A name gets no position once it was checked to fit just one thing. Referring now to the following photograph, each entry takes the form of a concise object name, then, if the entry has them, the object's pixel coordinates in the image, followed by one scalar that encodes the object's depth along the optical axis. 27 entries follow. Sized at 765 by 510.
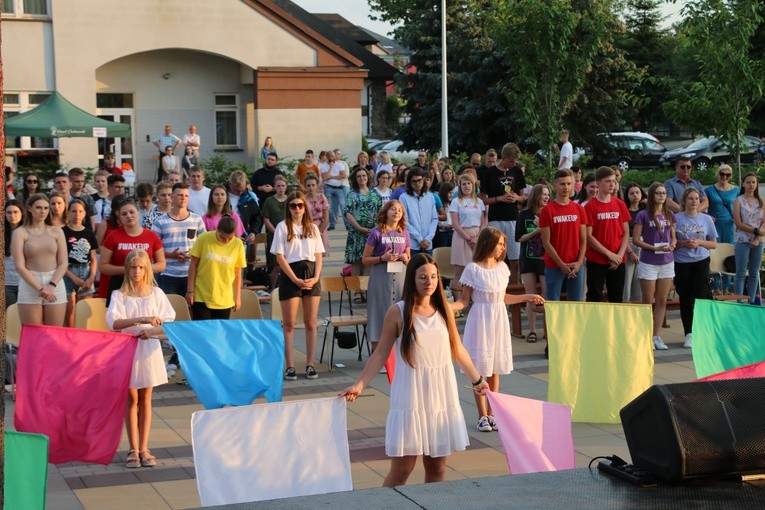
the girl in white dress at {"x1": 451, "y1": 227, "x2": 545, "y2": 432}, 9.75
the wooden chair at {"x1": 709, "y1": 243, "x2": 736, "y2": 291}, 15.11
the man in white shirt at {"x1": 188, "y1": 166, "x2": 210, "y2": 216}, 15.38
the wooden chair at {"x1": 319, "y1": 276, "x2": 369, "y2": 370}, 12.59
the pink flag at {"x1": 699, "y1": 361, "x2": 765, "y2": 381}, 8.03
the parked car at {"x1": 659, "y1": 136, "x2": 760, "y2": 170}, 46.84
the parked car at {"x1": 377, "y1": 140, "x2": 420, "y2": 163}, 45.54
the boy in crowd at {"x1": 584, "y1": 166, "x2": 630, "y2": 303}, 12.99
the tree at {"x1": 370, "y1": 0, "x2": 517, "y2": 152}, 44.31
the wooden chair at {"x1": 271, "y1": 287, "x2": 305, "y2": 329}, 12.05
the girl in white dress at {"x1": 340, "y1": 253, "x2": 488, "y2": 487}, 7.23
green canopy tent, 26.02
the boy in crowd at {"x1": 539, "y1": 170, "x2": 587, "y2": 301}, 12.66
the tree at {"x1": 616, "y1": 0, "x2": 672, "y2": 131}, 54.16
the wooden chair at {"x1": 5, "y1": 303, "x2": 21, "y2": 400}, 11.12
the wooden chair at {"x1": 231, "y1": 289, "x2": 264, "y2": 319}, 11.87
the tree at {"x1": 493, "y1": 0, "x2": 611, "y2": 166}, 23.62
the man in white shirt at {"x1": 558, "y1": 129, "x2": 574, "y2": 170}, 24.91
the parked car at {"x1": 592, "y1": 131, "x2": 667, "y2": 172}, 46.34
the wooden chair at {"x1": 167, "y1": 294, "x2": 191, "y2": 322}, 11.15
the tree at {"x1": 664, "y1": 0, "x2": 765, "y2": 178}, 19.80
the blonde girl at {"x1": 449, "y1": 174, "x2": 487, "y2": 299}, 14.73
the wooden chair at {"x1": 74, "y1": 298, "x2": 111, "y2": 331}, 10.66
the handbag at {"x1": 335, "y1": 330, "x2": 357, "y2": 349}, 12.43
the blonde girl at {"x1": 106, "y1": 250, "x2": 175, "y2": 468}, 8.80
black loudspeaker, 5.16
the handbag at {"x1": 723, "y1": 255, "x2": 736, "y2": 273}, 15.14
